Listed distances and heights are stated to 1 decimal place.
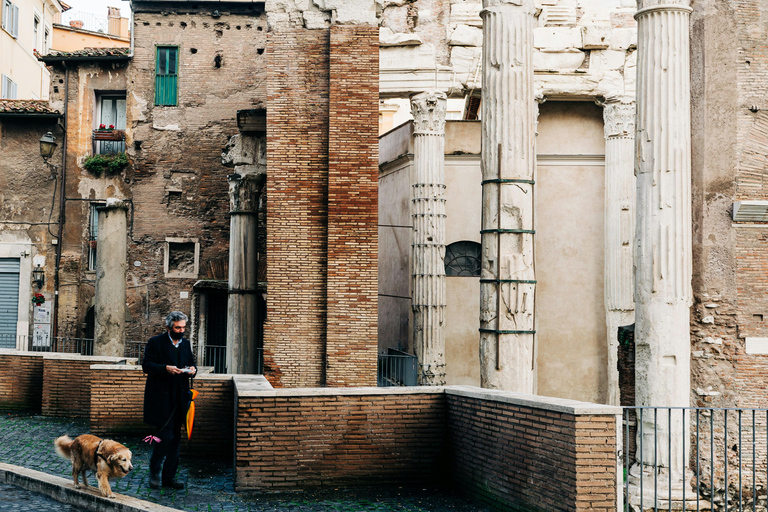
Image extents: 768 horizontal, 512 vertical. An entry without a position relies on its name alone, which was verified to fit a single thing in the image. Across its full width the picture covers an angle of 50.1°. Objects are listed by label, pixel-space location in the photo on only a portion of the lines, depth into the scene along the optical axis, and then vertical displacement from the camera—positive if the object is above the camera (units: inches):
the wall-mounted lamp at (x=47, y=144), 802.2 +145.9
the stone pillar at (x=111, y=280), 552.1 +8.4
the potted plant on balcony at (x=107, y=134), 866.1 +167.5
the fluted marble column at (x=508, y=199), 343.9 +41.4
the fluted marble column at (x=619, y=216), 698.2 +69.8
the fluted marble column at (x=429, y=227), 638.5 +54.2
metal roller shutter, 858.1 +2.0
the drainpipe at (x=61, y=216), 845.8 +79.3
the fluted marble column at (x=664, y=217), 311.9 +31.0
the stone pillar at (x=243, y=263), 627.8 +23.6
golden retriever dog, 243.6 -50.1
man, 265.6 -32.4
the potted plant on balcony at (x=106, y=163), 858.8 +135.0
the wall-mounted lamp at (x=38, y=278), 848.9 +14.2
